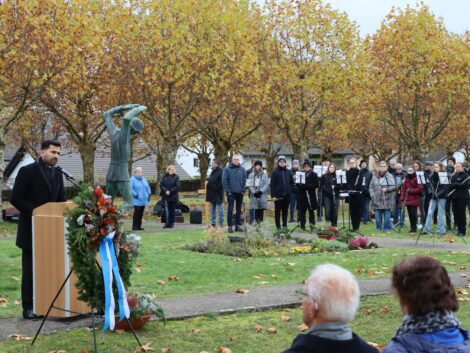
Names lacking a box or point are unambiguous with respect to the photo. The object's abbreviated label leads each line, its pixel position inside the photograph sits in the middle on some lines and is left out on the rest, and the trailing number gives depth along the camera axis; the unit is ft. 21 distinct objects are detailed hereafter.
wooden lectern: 29.30
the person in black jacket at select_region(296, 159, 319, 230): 76.48
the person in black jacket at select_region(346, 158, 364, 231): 73.10
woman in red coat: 74.43
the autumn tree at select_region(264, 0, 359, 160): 126.72
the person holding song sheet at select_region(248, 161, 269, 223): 71.10
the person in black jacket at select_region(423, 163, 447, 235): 70.23
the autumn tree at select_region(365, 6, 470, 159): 132.46
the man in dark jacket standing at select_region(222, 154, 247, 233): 72.18
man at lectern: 30.07
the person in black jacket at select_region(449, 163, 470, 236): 69.36
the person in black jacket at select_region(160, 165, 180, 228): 78.64
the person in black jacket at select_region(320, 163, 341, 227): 81.56
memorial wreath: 26.12
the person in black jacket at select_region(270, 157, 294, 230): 71.67
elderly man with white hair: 13.10
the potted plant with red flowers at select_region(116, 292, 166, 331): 27.86
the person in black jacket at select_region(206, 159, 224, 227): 76.84
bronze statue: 37.35
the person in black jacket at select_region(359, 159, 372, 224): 76.02
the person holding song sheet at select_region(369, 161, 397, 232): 77.05
